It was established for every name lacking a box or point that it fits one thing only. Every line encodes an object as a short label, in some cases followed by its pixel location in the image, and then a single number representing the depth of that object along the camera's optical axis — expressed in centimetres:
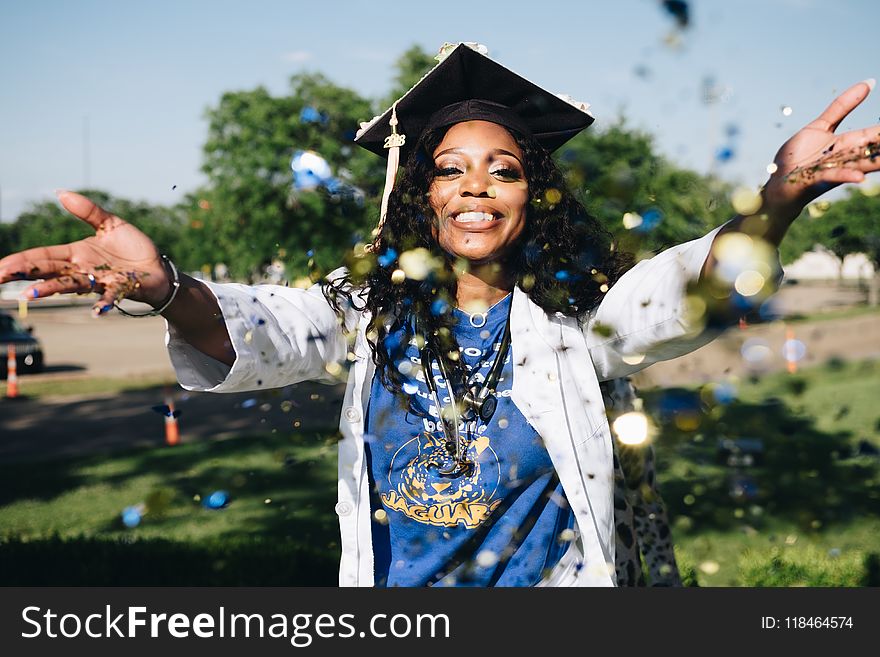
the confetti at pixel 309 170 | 272
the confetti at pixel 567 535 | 222
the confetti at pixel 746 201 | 188
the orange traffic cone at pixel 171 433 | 995
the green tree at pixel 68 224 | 5106
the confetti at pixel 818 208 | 211
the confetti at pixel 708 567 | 253
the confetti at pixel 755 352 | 228
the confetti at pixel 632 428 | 253
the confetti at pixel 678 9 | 219
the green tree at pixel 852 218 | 2273
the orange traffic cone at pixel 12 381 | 1370
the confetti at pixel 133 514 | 271
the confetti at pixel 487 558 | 219
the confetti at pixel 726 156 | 223
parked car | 1641
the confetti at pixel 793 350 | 233
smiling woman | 217
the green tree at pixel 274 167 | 1594
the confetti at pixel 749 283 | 193
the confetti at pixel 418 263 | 250
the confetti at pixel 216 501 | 272
